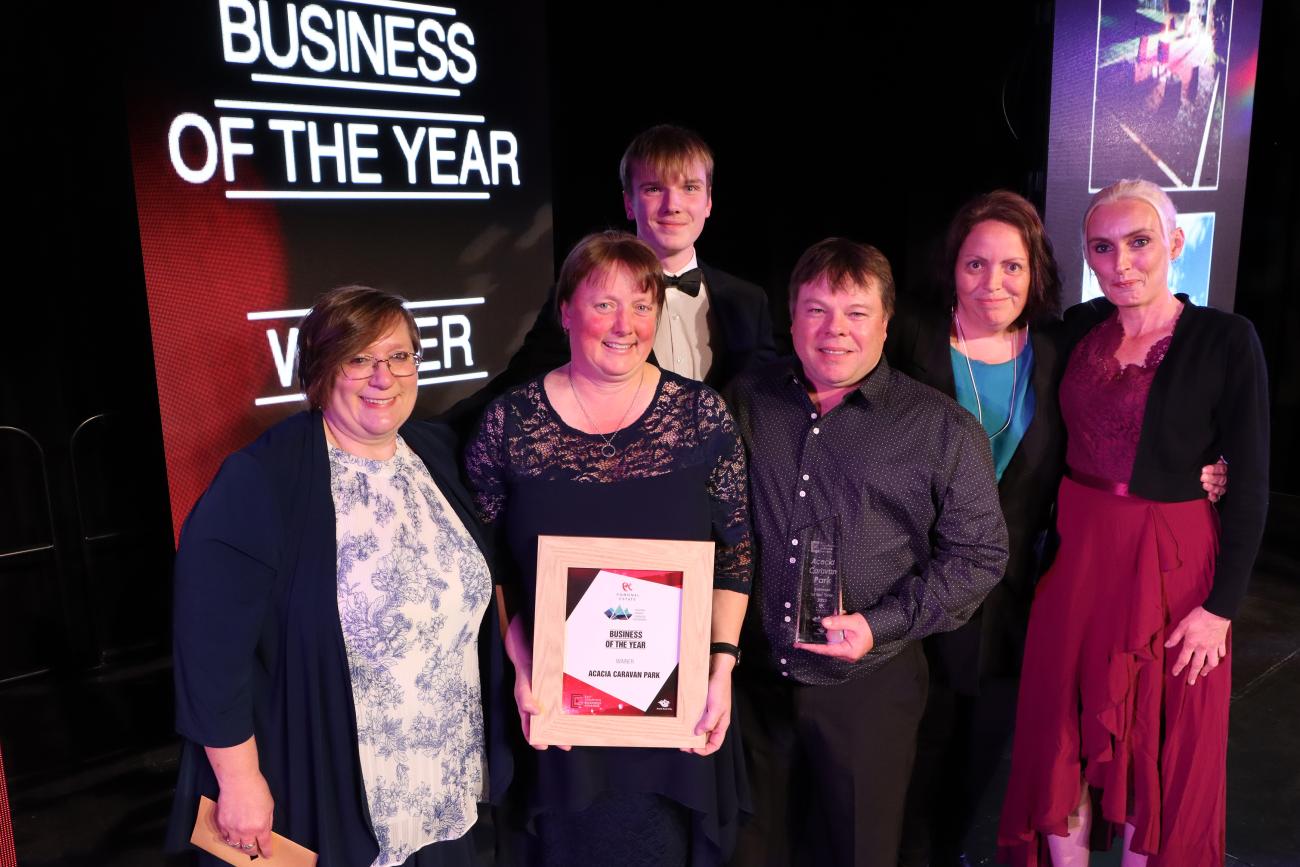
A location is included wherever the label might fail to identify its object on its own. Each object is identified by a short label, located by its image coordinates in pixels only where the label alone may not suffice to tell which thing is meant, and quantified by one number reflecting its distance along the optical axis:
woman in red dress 2.58
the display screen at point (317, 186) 3.03
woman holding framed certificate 2.17
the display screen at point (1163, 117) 4.08
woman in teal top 2.73
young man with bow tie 3.03
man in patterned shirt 2.26
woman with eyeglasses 1.93
